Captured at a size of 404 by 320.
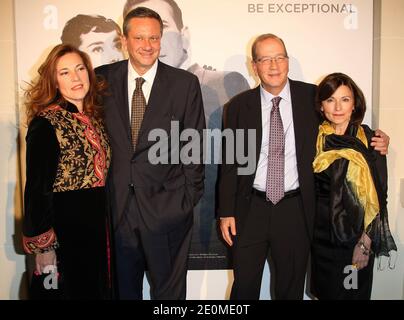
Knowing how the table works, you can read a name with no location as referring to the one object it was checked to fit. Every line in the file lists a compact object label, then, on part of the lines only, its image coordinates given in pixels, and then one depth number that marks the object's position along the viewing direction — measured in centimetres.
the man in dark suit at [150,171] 242
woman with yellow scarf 232
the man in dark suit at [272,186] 244
